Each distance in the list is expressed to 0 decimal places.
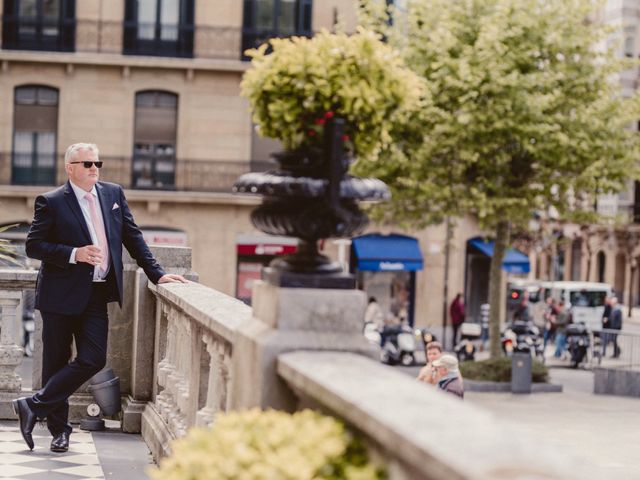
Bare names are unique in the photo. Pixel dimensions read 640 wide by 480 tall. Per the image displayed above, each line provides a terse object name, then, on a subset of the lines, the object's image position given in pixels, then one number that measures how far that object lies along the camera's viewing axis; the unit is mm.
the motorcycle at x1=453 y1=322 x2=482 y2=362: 32131
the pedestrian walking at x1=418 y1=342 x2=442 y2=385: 13500
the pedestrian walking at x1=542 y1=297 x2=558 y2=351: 40375
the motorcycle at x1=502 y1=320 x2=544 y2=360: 34531
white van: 45500
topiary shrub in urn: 4918
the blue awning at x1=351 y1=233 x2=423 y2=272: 37719
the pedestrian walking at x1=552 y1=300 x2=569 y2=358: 37844
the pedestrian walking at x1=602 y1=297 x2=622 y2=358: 37281
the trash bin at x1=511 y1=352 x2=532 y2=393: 27969
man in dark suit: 7480
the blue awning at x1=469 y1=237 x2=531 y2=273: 40594
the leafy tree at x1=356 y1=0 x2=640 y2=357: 28844
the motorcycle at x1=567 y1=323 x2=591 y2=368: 36094
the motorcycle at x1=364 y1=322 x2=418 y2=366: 31056
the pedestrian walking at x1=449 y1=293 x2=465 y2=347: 36594
